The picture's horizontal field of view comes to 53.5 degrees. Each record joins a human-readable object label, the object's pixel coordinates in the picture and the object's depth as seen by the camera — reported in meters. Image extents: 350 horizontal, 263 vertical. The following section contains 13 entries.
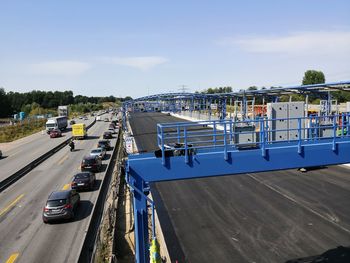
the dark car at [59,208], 20.98
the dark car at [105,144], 50.02
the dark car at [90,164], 34.62
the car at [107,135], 66.19
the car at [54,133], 72.56
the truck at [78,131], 65.46
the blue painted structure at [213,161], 11.25
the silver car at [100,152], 42.50
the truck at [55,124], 79.38
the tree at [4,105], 136.00
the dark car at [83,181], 27.61
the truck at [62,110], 107.19
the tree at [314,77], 139.88
